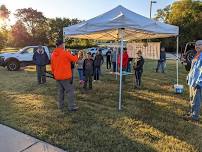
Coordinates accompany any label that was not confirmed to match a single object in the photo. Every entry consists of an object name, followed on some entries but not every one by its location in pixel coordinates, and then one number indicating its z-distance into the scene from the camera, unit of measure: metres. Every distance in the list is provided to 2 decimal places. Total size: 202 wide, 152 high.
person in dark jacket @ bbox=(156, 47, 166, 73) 9.46
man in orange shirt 3.96
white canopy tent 4.07
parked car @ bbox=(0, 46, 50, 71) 9.83
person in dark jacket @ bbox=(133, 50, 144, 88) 6.06
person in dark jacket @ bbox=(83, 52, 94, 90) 5.68
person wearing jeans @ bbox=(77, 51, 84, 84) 6.16
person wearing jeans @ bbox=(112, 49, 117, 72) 8.72
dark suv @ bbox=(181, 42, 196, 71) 10.24
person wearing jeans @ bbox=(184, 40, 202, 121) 3.49
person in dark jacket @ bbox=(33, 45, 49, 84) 6.52
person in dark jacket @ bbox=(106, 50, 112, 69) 10.76
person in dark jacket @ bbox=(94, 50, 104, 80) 7.19
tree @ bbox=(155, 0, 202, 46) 30.60
